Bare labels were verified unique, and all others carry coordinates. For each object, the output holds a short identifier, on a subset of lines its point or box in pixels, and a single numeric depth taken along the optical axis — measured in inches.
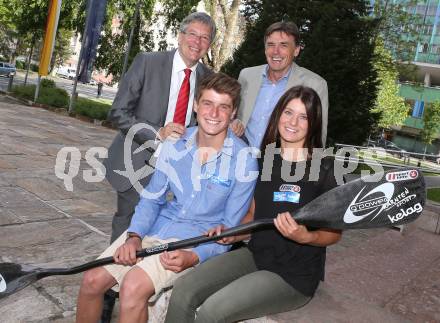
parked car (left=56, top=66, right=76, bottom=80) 2199.8
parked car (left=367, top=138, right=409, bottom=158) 1648.6
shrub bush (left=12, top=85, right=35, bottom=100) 843.4
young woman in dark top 85.4
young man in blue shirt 96.4
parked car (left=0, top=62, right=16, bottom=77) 1535.4
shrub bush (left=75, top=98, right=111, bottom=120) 703.7
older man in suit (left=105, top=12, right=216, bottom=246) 126.3
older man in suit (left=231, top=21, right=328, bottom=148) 139.2
